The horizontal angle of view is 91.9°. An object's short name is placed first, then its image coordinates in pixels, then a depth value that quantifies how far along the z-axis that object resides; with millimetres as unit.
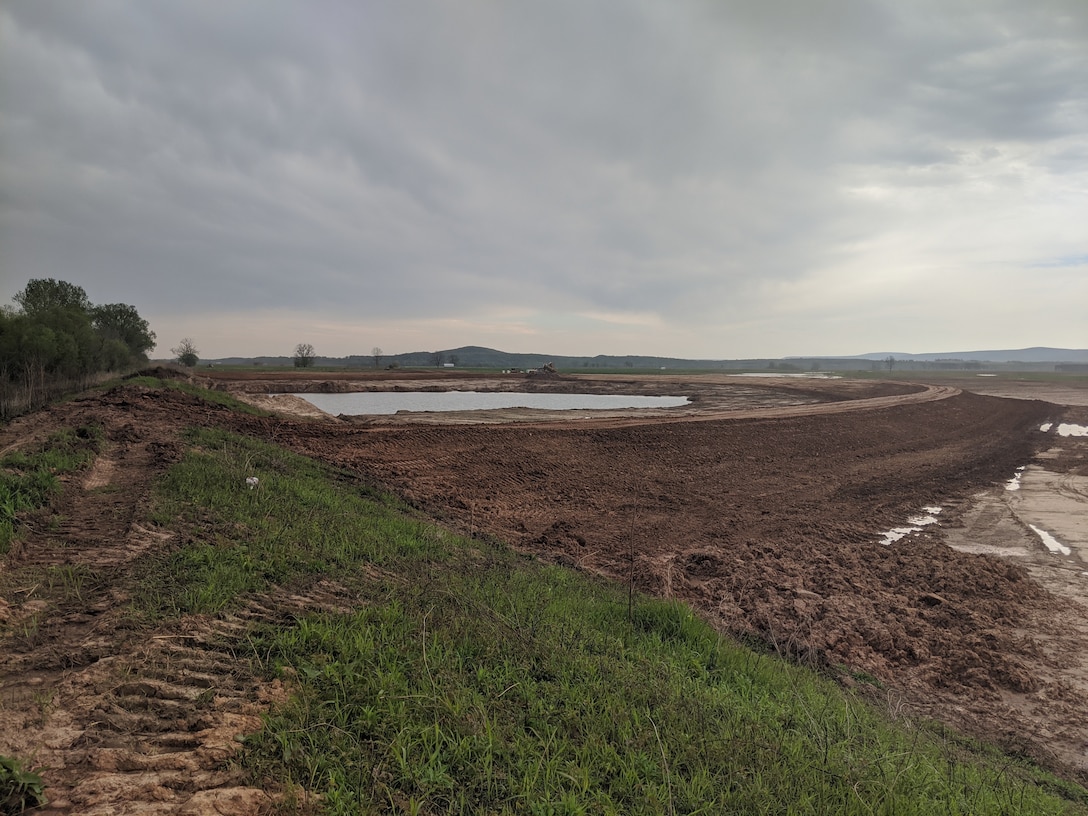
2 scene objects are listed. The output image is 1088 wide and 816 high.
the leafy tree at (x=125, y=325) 54812
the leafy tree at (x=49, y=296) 39156
